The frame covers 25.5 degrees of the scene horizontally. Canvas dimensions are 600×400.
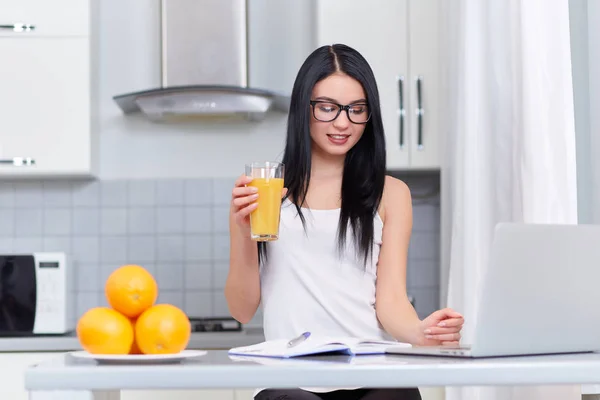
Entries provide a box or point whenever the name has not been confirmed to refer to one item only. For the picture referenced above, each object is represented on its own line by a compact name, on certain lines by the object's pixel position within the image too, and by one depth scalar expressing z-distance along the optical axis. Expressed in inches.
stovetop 160.1
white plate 85.7
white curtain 116.0
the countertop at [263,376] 82.3
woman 111.8
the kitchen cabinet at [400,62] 164.6
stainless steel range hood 169.9
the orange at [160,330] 86.9
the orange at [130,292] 87.7
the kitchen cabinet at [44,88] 163.7
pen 90.6
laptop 84.9
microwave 159.2
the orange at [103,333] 86.5
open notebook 88.6
